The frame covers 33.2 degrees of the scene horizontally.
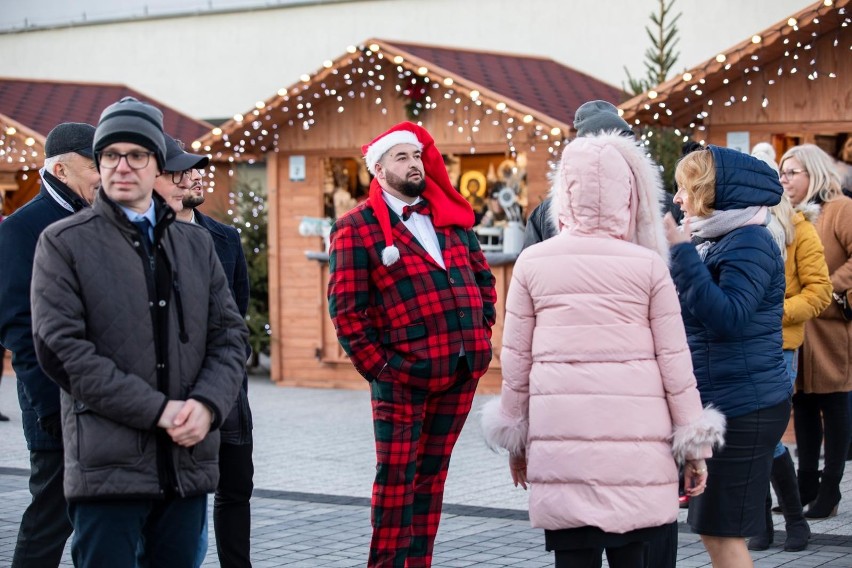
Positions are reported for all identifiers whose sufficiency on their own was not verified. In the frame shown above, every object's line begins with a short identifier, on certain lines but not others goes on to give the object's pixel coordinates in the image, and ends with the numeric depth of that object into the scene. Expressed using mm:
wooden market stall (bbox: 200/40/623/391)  14055
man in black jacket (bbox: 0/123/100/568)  4984
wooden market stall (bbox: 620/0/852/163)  11422
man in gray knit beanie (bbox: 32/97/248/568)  4086
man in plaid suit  5645
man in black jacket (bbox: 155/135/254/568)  5586
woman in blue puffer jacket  5137
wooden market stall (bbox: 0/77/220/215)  16766
